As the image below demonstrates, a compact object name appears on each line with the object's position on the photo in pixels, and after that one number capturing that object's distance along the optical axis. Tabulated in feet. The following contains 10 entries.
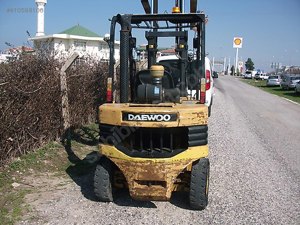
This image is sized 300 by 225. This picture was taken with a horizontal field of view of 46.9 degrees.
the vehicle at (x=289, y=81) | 106.83
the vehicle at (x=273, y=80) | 129.77
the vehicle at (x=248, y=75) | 219.20
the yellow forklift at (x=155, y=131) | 13.96
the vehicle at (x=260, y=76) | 206.90
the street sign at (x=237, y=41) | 248.93
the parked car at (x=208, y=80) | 36.00
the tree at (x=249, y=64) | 349.33
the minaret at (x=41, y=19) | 125.70
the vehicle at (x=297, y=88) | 90.55
